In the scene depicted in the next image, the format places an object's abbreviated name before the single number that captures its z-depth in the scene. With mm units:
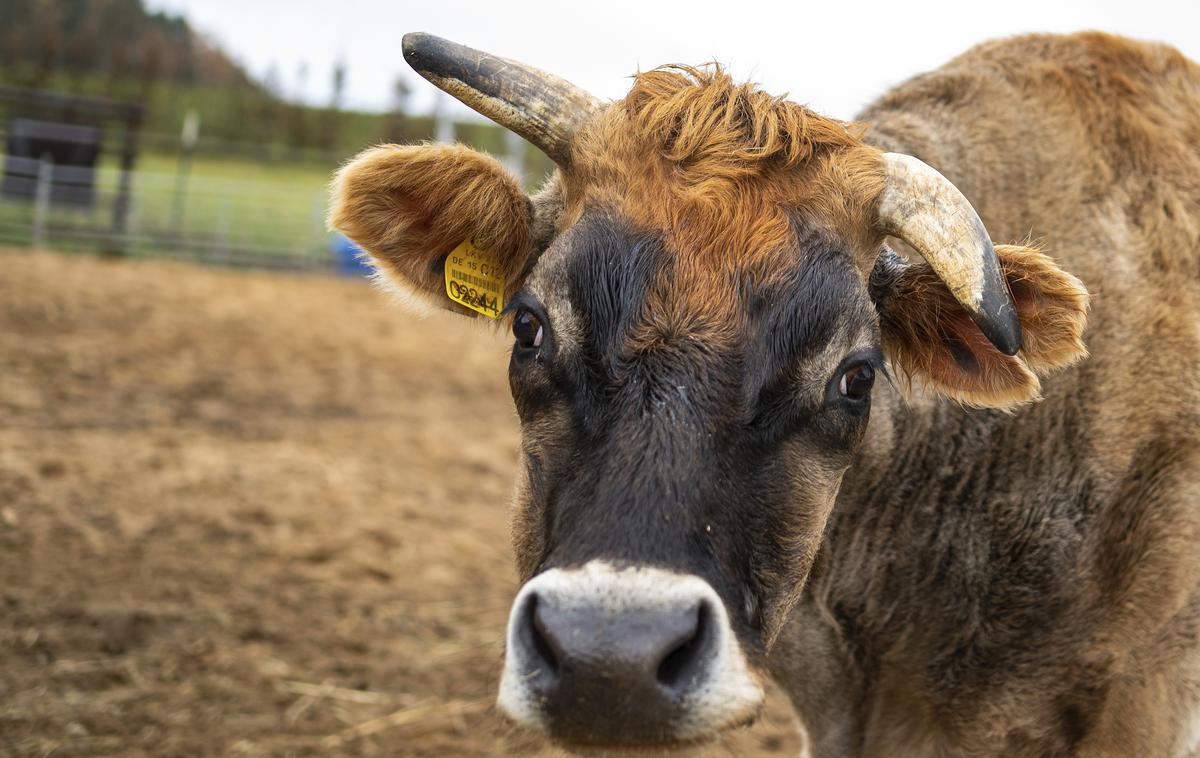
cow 2355
